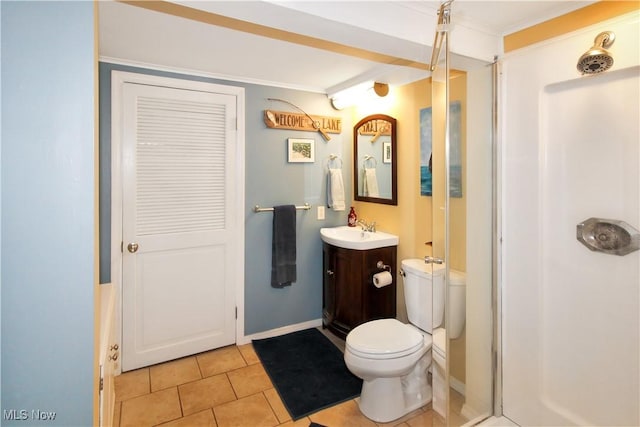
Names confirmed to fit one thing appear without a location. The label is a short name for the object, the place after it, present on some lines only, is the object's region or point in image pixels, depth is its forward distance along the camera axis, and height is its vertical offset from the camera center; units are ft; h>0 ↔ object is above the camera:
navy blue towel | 9.62 -1.00
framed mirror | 9.29 +1.48
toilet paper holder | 8.89 -1.45
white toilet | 6.29 -2.64
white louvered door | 8.11 -0.29
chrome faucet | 9.95 -0.45
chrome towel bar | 9.51 +0.06
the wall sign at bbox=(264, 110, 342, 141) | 9.50 +2.59
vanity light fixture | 9.02 +3.26
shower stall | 4.81 -0.32
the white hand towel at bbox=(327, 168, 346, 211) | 10.30 +0.63
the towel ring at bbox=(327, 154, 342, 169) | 10.56 +1.64
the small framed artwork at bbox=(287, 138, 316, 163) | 9.89 +1.77
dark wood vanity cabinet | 8.77 -2.08
